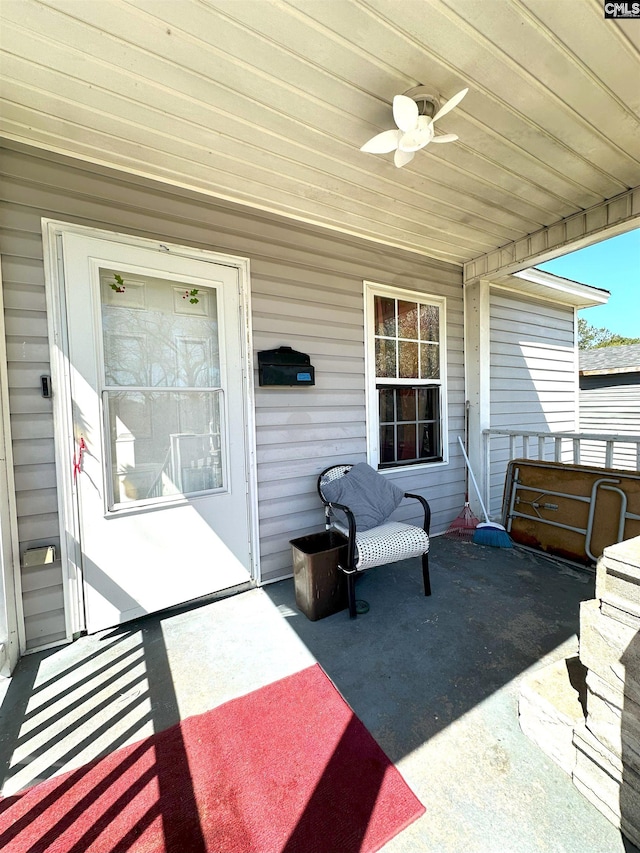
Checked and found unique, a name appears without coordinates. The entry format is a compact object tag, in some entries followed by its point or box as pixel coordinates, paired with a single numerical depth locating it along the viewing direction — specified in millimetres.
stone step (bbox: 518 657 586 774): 1243
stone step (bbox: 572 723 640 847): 1046
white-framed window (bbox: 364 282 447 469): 3242
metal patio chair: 2154
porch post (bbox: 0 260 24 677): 1801
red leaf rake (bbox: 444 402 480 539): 3606
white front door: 2090
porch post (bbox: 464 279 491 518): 3771
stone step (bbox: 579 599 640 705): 1031
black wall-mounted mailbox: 2596
